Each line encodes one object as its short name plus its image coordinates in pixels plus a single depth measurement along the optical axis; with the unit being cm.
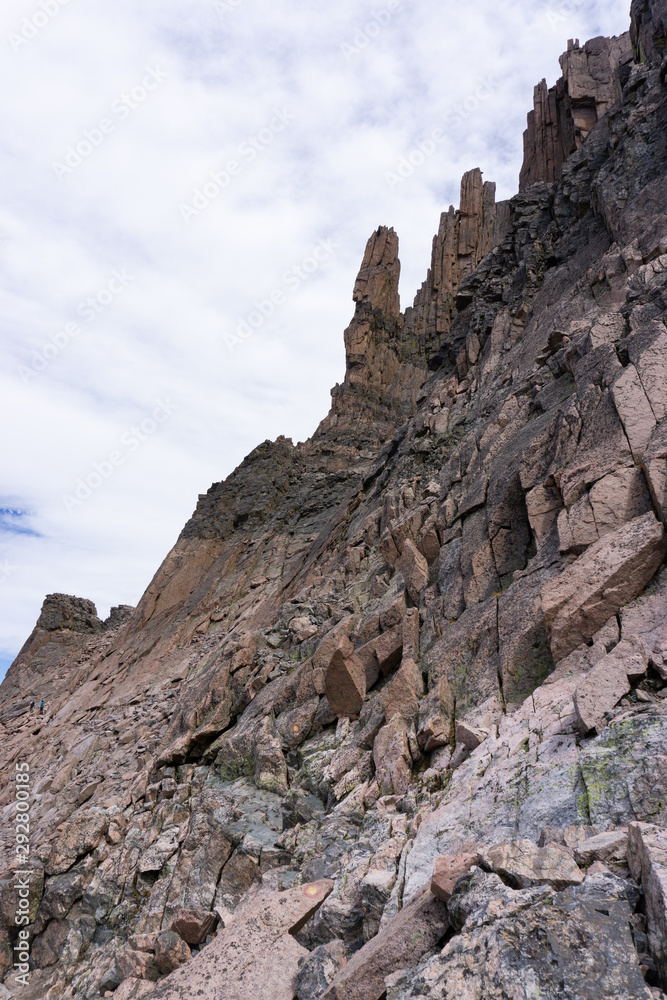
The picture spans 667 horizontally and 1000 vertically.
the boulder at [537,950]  454
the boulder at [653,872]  445
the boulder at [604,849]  560
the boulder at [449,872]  618
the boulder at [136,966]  1047
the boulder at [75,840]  1585
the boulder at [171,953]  1020
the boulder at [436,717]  1096
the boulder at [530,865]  546
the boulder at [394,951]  616
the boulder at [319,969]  742
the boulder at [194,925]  1046
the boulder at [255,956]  826
